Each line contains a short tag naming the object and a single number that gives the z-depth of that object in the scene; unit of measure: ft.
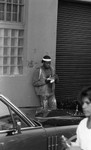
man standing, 26.56
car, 13.44
